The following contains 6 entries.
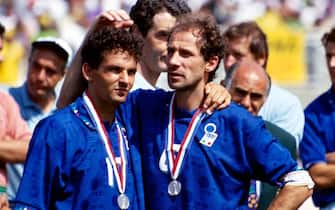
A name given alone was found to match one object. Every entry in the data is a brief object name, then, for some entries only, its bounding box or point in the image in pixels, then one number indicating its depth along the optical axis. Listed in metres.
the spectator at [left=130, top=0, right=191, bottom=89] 13.23
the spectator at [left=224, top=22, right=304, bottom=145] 16.33
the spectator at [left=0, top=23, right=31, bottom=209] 14.27
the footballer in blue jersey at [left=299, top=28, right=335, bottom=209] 14.62
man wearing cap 17.22
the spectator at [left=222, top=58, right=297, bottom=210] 14.48
